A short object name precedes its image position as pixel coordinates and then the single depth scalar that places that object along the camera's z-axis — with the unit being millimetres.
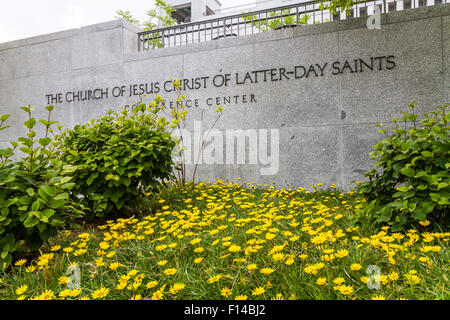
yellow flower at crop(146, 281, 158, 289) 1600
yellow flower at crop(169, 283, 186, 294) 1537
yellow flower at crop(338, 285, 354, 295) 1377
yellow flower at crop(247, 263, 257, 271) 1654
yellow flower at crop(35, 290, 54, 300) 1511
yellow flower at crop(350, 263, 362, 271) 1573
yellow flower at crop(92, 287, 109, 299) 1513
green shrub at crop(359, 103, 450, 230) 2145
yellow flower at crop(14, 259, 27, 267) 2127
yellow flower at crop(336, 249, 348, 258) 1685
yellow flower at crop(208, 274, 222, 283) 1583
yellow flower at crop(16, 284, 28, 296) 1656
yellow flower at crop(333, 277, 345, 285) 1491
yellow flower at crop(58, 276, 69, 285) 1786
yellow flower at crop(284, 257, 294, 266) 1654
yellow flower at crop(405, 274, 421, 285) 1444
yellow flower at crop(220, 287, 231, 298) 1486
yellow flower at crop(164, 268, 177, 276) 1696
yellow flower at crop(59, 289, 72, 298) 1513
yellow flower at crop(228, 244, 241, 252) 1787
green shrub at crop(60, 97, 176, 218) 3137
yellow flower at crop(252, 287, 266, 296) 1481
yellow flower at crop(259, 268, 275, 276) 1530
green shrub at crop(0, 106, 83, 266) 1993
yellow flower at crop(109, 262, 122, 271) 1788
